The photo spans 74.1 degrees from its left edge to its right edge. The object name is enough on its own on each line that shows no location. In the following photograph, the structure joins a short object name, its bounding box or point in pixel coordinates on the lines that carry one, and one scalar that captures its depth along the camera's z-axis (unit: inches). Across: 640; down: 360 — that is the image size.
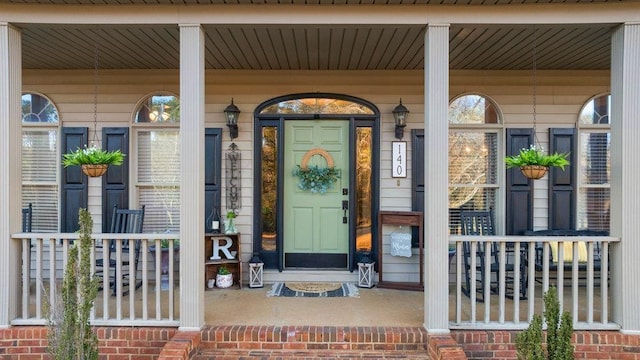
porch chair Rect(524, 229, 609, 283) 183.6
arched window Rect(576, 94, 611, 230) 194.9
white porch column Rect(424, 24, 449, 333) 131.4
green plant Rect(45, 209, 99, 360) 105.5
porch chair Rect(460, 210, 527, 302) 172.4
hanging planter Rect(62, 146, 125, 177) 144.4
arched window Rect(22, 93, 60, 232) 197.6
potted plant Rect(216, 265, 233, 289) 182.4
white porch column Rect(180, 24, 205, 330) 130.6
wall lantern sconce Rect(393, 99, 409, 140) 189.5
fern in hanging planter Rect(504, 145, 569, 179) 140.2
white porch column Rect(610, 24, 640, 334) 130.1
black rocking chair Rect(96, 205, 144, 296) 182.4
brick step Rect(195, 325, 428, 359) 129.0
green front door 197.6
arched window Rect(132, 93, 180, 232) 197.8
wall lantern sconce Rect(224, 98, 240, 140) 190.1
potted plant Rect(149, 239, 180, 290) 187.0
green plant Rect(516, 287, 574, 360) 96.8
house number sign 194.5
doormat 171.6
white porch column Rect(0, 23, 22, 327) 132.5
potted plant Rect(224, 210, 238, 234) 190.2
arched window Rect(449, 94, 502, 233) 196.9
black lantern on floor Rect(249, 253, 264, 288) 184.2
